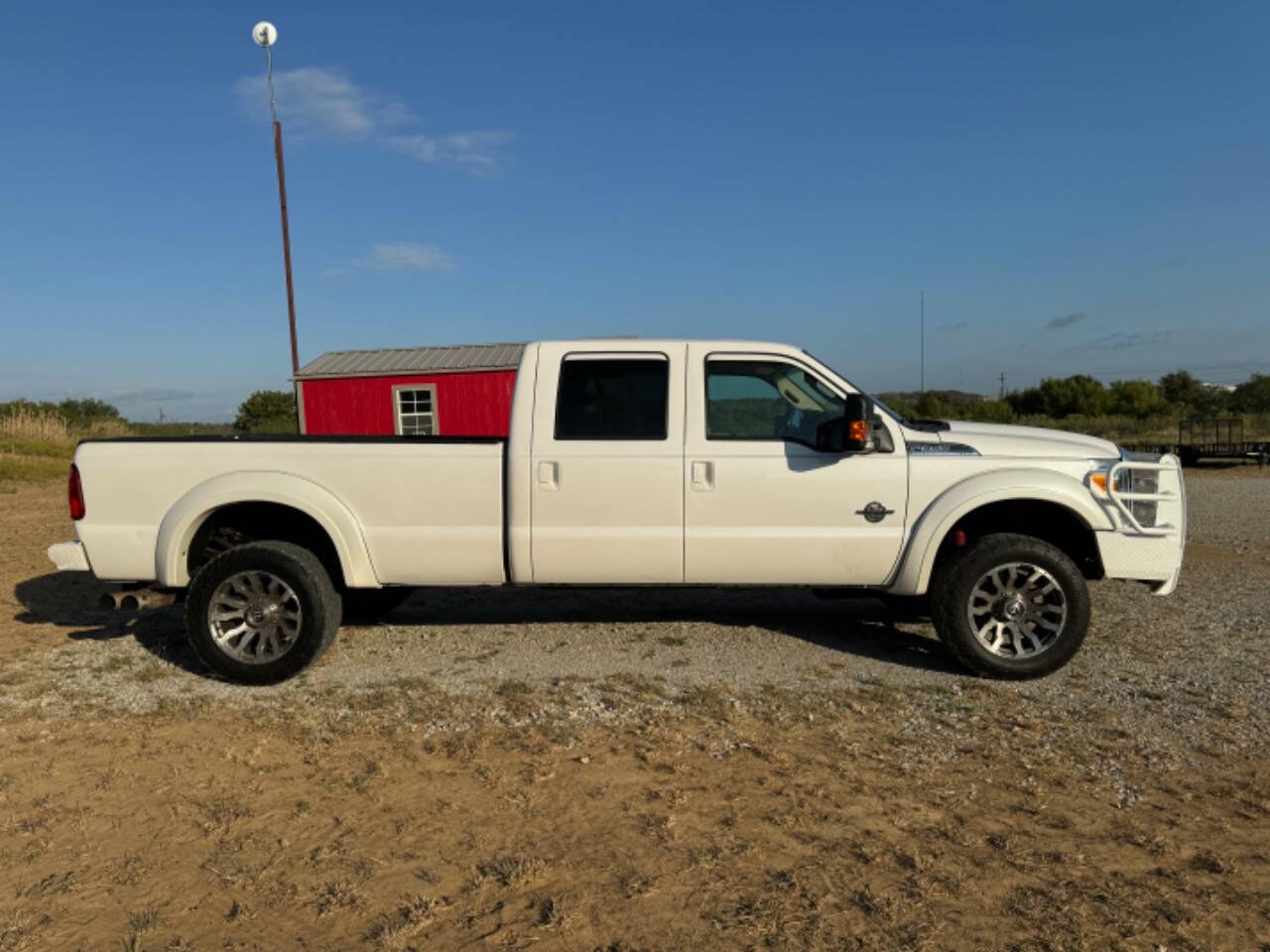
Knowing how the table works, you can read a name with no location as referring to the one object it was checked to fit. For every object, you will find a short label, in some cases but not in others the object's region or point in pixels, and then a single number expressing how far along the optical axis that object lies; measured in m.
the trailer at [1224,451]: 21.75
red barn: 20.11
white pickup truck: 5.11
